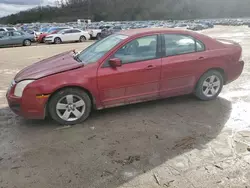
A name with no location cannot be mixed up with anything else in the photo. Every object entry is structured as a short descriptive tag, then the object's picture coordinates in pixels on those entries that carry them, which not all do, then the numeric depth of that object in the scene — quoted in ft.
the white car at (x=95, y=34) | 88.38
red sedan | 12.42
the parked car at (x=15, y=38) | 65.36
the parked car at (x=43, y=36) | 77.21
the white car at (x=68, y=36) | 72.74
